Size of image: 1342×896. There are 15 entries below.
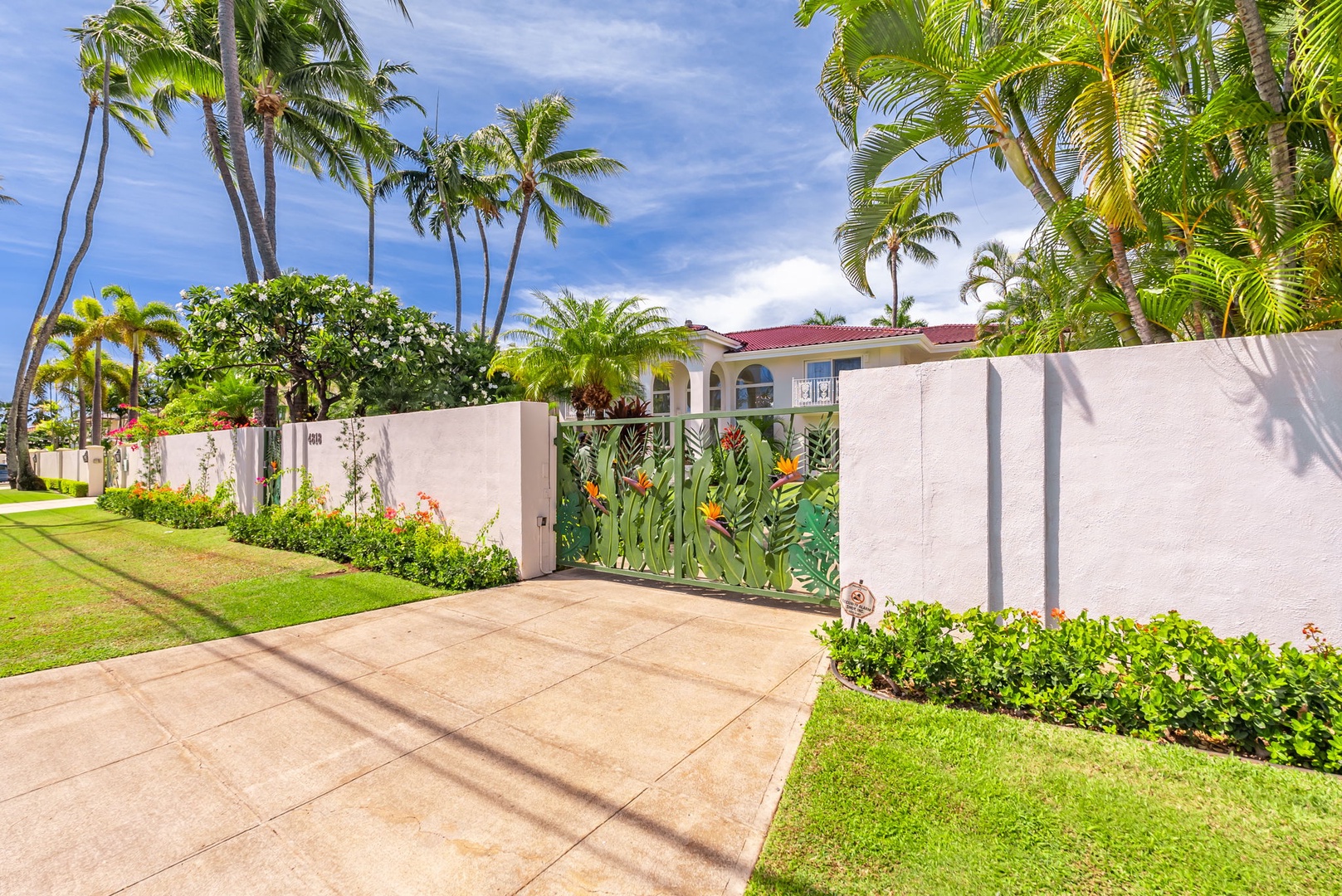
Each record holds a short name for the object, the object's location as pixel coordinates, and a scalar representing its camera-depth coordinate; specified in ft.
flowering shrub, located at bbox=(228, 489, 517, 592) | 23.84
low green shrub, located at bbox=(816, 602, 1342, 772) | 9.45
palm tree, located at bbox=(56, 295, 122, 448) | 101.86
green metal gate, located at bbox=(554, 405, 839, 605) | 18.57
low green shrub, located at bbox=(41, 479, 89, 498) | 73.56
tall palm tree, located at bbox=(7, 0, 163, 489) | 48.14
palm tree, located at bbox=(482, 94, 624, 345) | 68.90
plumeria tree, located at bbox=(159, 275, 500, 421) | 37.73
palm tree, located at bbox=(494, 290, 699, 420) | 52.29
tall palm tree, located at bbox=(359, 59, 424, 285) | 56.59
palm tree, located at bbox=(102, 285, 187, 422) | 100.37
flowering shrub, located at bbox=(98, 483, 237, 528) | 43.19
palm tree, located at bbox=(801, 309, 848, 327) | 127.03
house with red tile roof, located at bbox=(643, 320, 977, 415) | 62.69
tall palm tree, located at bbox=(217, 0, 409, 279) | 40.98
